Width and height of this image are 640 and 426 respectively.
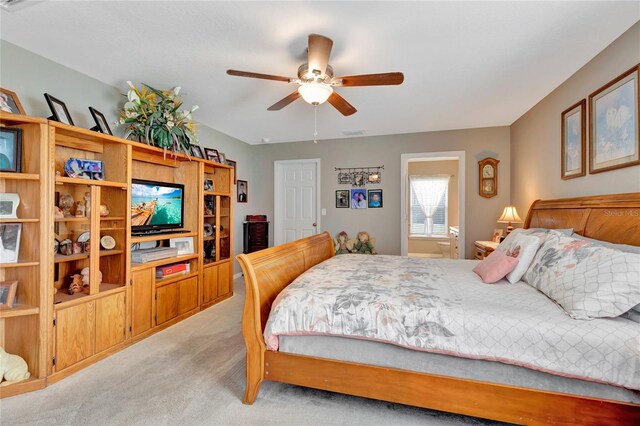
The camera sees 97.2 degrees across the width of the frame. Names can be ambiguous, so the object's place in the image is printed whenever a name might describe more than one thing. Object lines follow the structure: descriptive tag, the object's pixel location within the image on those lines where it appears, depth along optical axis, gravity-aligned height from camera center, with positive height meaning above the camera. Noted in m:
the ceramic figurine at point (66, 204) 2.25 +0.05
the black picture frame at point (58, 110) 2.20 +0.82
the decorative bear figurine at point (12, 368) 1.86 -1.05
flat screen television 2.84 +0.06
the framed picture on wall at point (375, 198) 4.93 +0.25
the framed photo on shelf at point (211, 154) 4.04 +0.83
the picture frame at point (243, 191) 5.06 +0.38
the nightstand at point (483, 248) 3.49 -0.46
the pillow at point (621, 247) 1.60 -0.20
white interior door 5.32 +0.23
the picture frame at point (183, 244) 3.29 -0.39
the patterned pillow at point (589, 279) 1.36 -0.35
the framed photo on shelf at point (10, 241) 1.90 -0.21
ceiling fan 1.90 +1.01
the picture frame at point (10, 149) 1.90 +0.42
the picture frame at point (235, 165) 4.81 +0.81
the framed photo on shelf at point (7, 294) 1.92 -0.57
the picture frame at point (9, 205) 1.89 +0.04
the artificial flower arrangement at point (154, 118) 2.69 +0.92
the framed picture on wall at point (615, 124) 1.92 +0.67
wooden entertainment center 1.94 -0.45
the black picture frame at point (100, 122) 2.46 +0.82
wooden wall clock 4.35 +0.56
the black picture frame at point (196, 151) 3.60 +0.79
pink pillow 2.02 -0.40
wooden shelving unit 1.92 -0.30
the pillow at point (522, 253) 2.01 -0.29
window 6.67 +0.18
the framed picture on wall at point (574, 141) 2.48 +0.67
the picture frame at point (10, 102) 1.99 +0.78
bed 1.34 -0.88
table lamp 3.71 -0.04
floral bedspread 1.29 -0.57
